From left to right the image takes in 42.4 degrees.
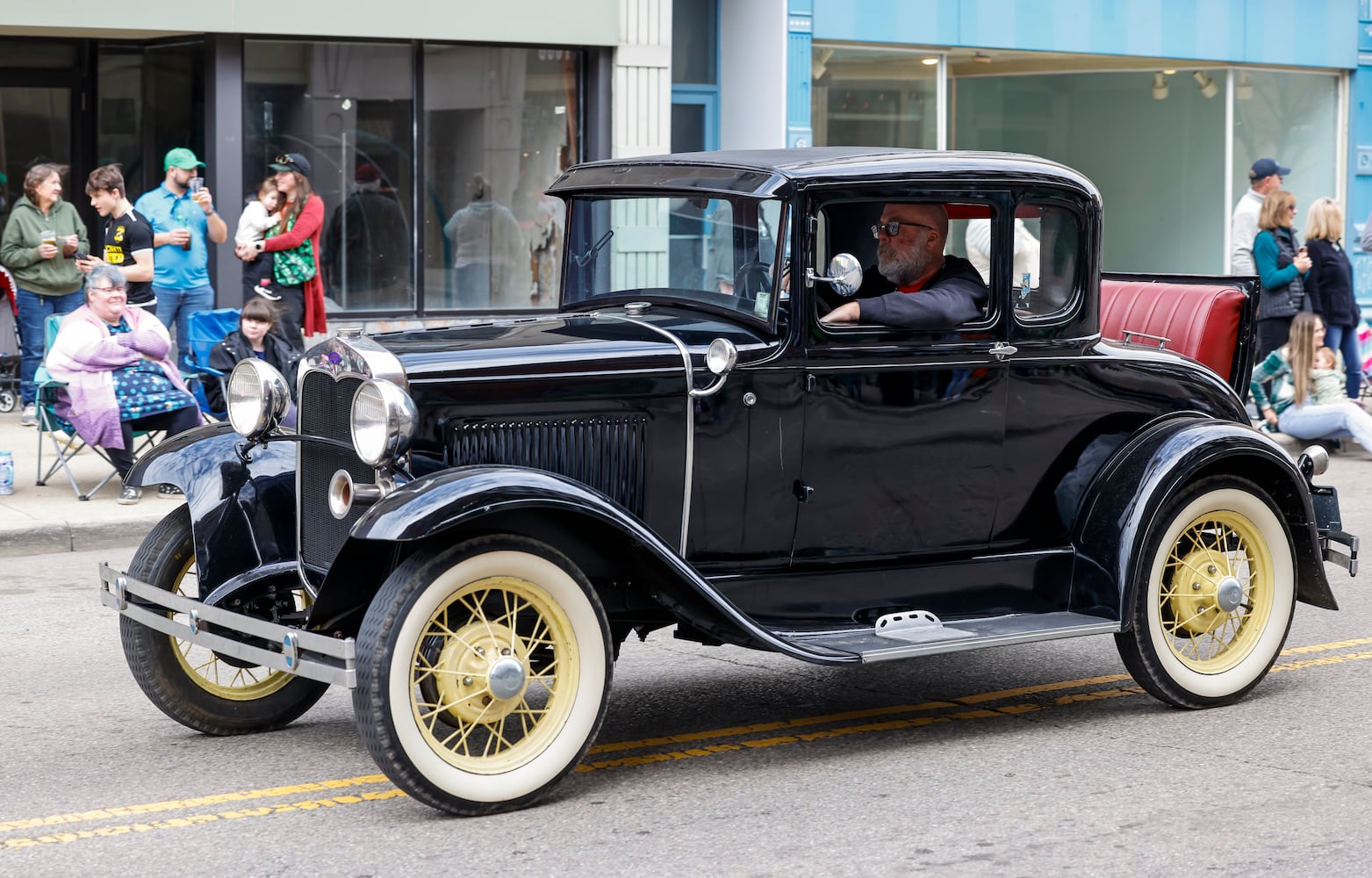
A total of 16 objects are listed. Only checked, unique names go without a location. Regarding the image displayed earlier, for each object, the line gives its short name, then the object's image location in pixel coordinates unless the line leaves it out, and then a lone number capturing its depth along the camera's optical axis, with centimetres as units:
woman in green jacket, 1314
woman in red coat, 1245
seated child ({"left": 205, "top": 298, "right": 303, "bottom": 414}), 1095
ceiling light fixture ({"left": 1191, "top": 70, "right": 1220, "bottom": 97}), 1975
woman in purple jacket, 1038
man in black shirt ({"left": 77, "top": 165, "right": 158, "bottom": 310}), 1239
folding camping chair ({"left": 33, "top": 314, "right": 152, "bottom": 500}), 1058
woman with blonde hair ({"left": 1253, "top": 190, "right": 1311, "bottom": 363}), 1351
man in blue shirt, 1288
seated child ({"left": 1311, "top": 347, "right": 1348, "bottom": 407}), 1291
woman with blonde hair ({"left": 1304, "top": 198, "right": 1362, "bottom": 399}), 1380
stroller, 1461
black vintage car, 503
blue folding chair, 1157
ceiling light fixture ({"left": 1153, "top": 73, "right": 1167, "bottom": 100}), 1973
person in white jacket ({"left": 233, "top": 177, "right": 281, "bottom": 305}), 1251
